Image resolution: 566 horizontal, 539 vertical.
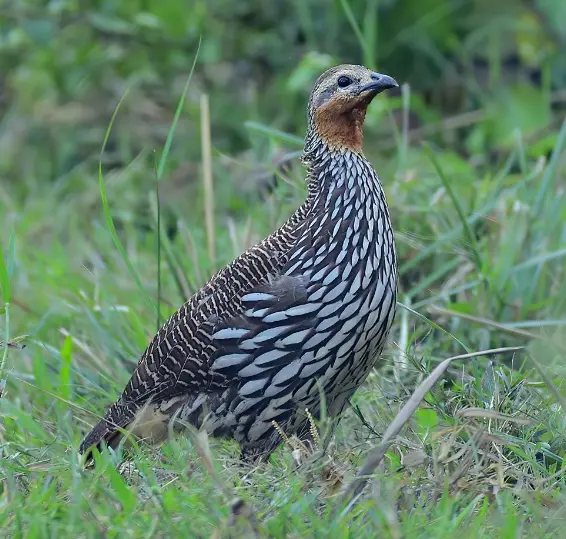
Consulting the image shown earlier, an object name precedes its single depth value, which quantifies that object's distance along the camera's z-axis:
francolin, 6.88
